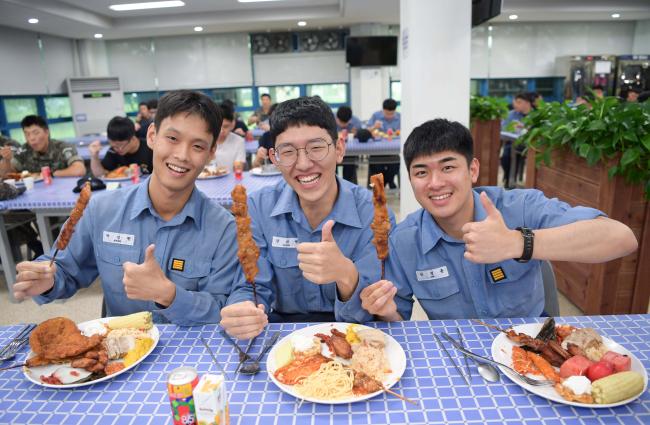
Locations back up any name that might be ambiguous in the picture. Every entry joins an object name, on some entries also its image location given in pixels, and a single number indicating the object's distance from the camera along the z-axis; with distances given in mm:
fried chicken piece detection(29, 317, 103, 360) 1709
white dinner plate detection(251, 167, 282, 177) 5672
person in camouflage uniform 6129
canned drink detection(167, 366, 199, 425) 1268
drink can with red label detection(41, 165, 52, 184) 5465
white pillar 5141
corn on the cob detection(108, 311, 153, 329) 1938
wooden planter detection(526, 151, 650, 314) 3795
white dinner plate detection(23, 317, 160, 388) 1570
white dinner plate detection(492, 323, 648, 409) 1398
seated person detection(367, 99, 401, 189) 9297
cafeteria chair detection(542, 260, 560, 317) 2379
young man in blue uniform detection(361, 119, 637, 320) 2170
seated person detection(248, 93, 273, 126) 12326
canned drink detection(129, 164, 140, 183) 5286
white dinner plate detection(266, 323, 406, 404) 1463
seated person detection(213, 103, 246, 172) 6707
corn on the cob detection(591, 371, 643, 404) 1378
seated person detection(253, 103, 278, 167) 6652
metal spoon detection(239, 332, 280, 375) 1645
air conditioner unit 13273
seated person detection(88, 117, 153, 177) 5707
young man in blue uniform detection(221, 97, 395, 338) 1926
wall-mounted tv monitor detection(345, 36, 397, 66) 13125
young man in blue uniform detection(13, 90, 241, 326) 2365
